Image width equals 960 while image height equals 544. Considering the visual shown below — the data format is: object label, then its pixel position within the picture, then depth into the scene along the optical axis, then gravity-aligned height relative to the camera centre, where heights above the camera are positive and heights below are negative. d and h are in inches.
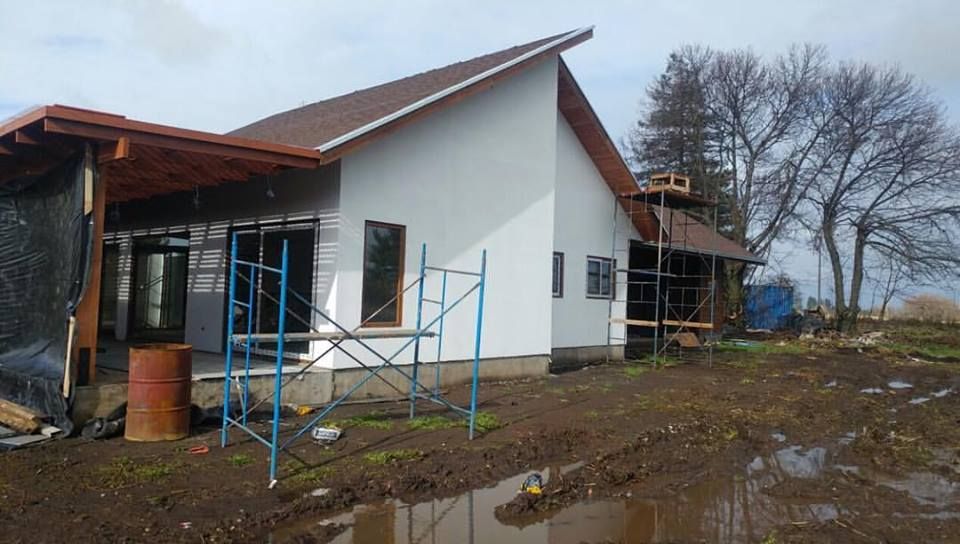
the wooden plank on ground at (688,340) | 795.3 -33.8
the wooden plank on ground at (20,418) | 283.4 -54.7
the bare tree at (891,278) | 1167.0 +70.5
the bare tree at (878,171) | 1132.5 +251.2
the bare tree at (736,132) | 1283.2 +353.8
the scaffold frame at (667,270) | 642.8 +50.0
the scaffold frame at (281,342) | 230.5 -17.5
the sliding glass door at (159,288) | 527.5 +4.3
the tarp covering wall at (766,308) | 1223.5 +9.8
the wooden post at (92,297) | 293.6 -2.6
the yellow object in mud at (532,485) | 236.8 -63.1
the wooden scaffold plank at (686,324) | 632.7 -12.0
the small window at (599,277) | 650.8 +29.8
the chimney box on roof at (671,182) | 613.9 +118.5
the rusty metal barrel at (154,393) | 281.0 -41.3
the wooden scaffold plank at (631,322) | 615.5 -11.9
